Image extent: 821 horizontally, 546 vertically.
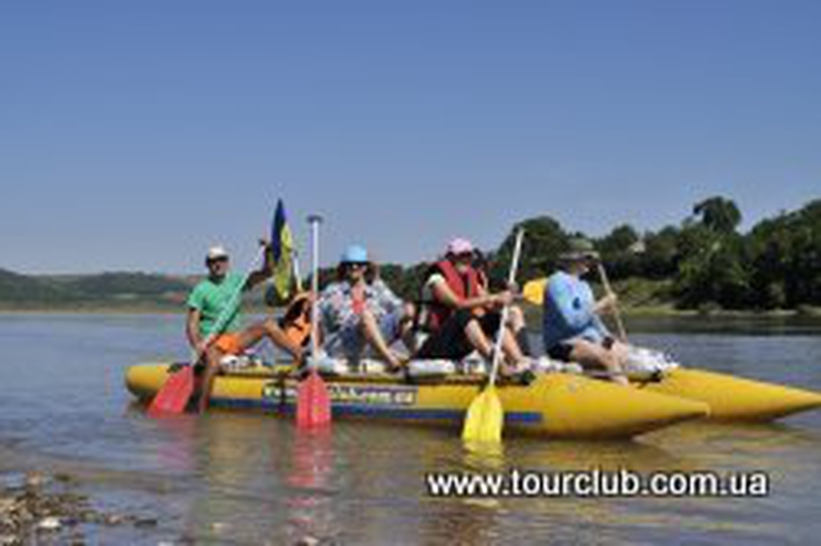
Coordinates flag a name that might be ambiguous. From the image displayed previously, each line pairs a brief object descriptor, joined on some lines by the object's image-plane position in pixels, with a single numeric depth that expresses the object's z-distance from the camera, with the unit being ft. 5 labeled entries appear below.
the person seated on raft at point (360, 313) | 47.26
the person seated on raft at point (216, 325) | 51.85
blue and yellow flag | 56.80
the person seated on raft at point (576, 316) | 44.14
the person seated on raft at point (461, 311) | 43.29
